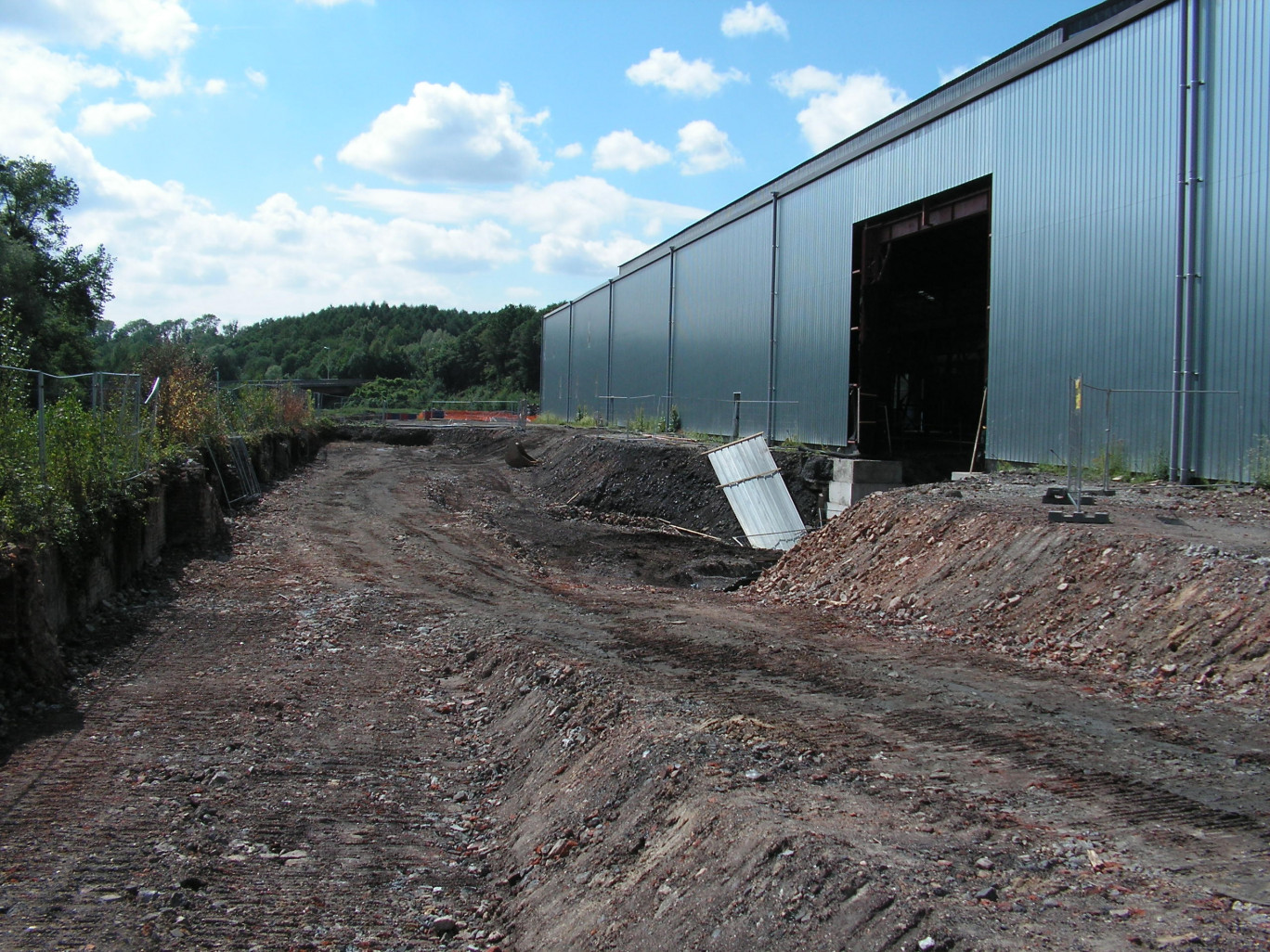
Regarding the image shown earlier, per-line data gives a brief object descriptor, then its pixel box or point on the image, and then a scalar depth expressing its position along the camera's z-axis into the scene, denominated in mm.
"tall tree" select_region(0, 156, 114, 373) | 42562
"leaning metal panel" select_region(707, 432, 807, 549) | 21219
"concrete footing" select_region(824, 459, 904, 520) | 20656
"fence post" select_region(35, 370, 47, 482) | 9412
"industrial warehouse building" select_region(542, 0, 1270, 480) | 13922
